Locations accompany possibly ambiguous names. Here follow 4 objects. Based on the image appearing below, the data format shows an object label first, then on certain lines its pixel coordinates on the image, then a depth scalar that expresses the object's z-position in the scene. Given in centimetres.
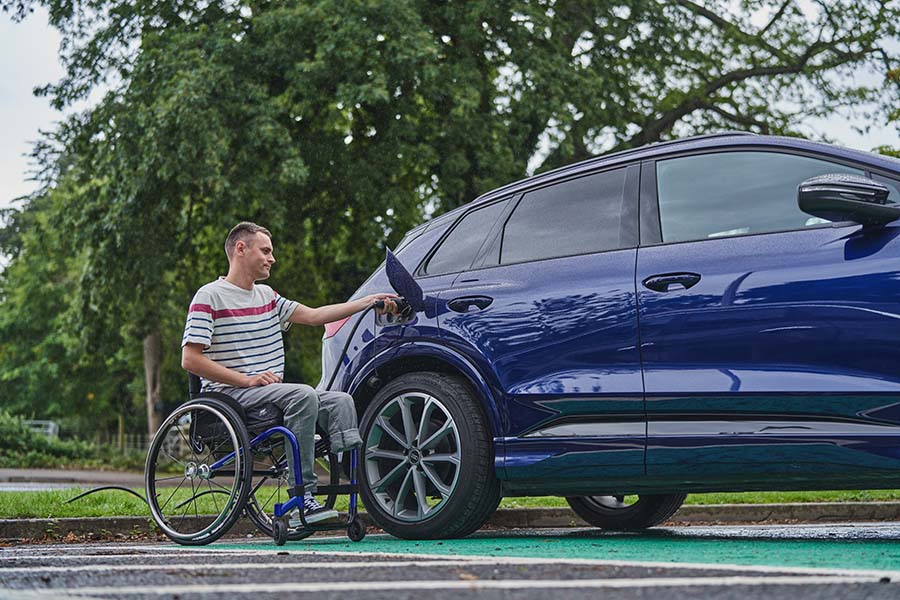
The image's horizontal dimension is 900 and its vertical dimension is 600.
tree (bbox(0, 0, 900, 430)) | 1716
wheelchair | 605
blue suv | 509
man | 615
